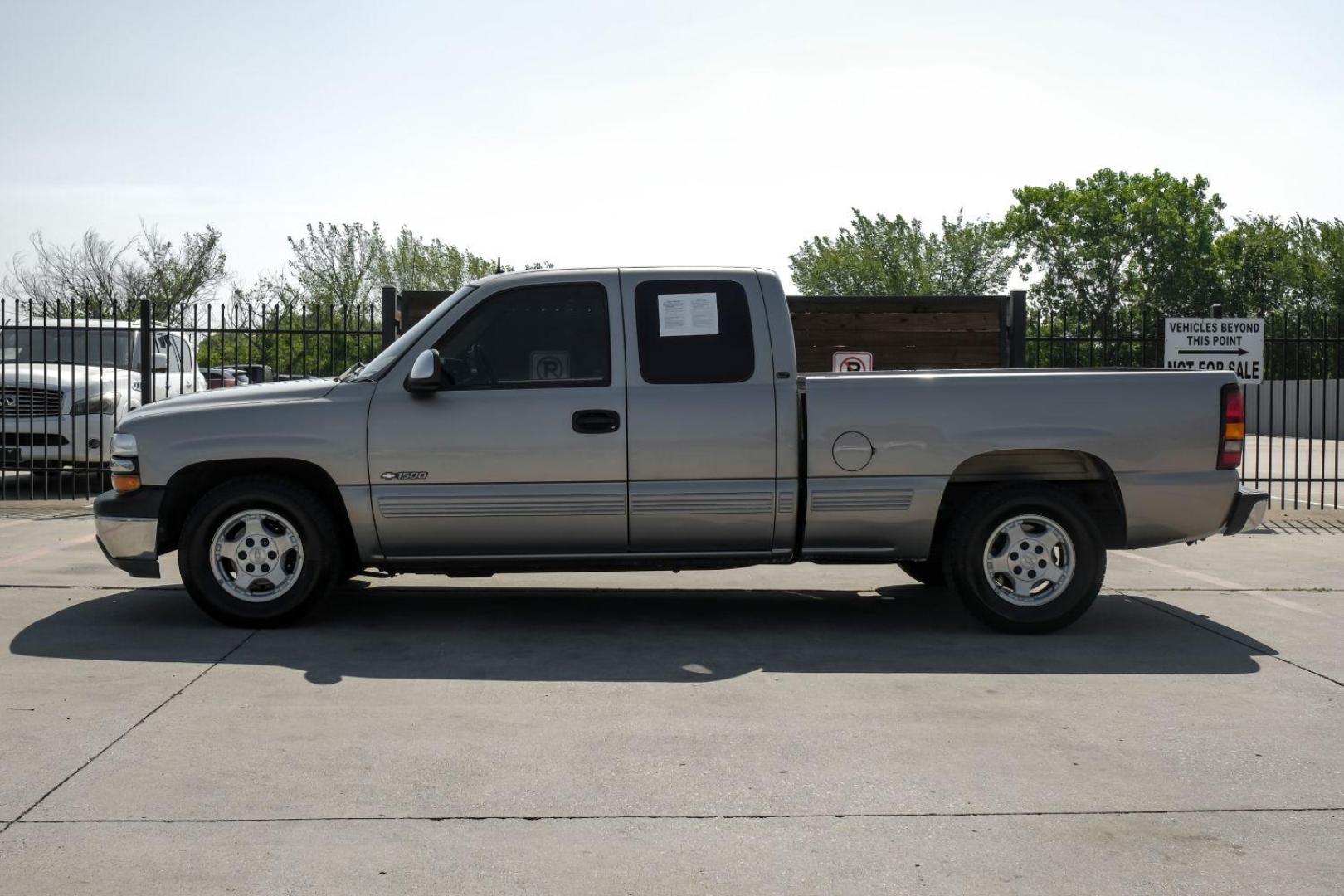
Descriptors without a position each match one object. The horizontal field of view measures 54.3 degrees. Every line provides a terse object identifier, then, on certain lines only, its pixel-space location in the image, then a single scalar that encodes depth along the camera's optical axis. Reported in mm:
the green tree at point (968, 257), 67438
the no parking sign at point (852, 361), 13141
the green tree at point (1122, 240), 65500
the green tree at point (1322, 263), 55719
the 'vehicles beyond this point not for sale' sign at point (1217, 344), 13398
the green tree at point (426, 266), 49656
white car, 13961
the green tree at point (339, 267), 48125
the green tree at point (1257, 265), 62125
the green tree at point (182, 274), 46875
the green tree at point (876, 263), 67812
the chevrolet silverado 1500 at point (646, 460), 7113
